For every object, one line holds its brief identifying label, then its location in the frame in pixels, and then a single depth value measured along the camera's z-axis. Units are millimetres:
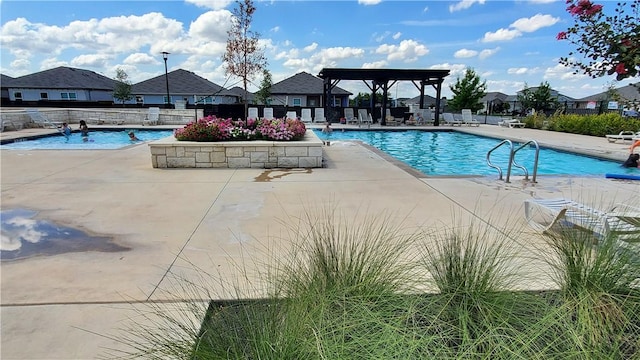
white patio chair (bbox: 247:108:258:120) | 20617
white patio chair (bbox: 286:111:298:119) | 20231
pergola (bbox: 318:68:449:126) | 19516
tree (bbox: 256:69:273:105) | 33062
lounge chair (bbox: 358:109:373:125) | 20375
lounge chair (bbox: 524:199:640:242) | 3113
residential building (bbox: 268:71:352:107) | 34297
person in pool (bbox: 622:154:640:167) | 8664
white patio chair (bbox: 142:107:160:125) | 20438
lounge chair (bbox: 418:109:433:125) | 21672
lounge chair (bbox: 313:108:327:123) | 21203
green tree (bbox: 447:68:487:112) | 33906
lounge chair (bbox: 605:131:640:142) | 13077
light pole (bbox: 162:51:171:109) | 22250
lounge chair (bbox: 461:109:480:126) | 22438
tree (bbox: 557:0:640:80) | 1894
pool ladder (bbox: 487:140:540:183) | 6193
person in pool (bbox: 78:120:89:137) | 15727
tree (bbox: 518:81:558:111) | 37281
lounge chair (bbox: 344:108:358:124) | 21427
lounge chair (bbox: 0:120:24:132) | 15395
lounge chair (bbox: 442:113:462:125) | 21922
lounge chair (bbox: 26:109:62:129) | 17453
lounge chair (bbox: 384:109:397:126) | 21200
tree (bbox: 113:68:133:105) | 35156
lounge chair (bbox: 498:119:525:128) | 20986
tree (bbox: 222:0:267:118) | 8953
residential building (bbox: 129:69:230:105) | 37250
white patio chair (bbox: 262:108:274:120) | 20781
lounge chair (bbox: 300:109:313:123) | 21000
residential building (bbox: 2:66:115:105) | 37188
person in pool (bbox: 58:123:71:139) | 15398
